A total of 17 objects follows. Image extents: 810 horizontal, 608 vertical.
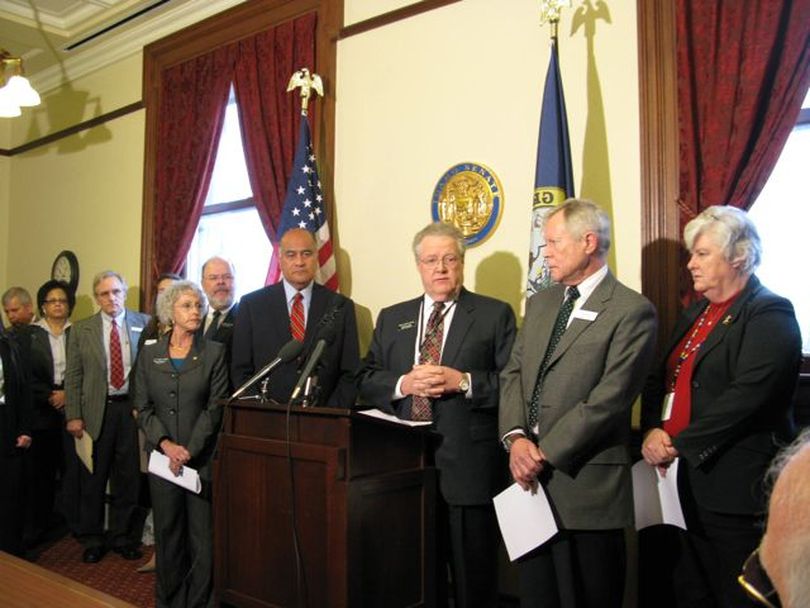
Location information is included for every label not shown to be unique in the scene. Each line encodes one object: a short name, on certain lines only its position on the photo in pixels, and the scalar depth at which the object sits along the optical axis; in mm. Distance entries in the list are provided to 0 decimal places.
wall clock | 7195
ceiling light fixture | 5516
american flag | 4648
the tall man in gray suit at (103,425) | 4859
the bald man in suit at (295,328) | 3701
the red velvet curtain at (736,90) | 3176
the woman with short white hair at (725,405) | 2453
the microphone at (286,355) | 2664
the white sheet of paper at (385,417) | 2698
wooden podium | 2539
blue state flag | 3529
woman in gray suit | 3486
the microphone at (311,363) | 2590
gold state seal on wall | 4176
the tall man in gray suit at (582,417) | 2475
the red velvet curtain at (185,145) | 5855
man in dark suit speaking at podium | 2934
